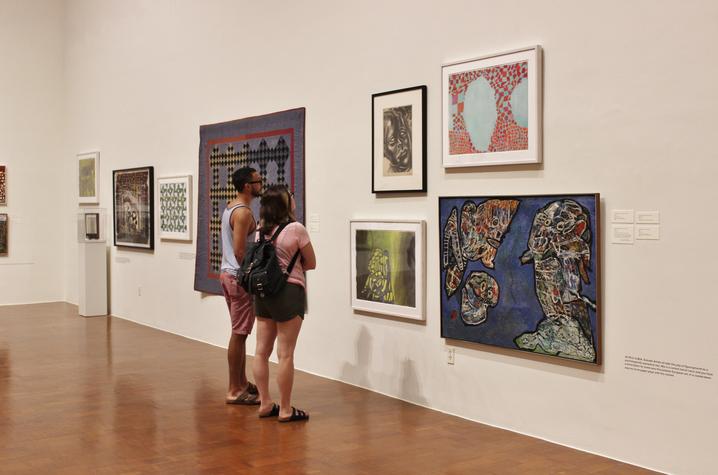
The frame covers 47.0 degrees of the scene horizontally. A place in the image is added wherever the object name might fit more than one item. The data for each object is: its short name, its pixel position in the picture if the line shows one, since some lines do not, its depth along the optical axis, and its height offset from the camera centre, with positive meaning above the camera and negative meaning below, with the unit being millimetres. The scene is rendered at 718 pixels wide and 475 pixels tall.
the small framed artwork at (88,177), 13438 +735
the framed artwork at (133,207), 11586 +210
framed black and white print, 6832 +691
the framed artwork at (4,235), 14375 -237
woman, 6084 -597
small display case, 12859 -60
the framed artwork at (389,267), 6859 -404
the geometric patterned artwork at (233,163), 8469 +643
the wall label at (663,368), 4902 -909
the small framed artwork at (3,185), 14438 +637
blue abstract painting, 5496 -373
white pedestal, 12656 -882
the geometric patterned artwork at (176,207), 10529 +180
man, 6773 -485
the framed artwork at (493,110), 5828 +825
